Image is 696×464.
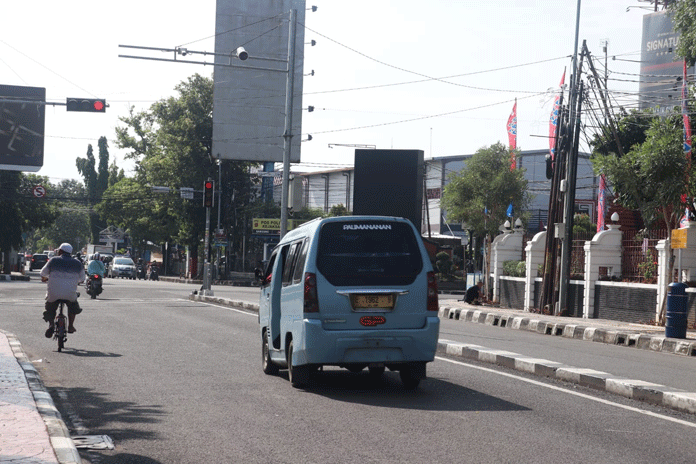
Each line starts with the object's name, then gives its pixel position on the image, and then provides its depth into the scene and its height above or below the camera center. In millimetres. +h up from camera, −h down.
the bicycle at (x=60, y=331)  14789 -1536
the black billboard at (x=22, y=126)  31766 +3774
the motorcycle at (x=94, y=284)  32562 -1680
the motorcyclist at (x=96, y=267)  32125 -1068
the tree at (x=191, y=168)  66625 +5351
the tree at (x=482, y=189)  45875 +3138
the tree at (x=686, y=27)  21906 +5685
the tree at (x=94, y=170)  107062 +7918
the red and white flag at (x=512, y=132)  46250 +6068
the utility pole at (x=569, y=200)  27812 +1706
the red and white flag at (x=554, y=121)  30084 +4725
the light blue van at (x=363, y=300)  10000 -583
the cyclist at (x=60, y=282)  15125 -757
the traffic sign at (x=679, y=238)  21516 +494
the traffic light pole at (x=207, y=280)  36503 -1562
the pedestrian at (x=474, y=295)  35250 -1705
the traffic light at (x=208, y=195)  34688 +1762
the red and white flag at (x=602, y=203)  38656 +2256
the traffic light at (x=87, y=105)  26047 +3786
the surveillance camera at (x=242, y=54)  27922 +5758
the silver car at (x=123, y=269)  75062 -2517
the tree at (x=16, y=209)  59781 +1755
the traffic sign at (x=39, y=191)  58938 +2842
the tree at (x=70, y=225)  126375 +1684
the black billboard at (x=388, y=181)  30016 +2193
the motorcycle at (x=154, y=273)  73375 -2690
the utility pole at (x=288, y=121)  31500 +4244
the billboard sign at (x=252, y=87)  46594 +7972
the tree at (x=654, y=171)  23391 +2255
